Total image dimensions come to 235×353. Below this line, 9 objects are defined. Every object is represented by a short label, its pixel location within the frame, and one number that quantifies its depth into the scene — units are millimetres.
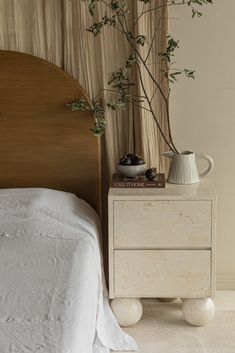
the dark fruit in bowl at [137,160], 2828
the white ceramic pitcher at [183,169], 2760
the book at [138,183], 2723
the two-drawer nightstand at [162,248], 2627
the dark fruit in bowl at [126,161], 2824
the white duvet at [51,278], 1692
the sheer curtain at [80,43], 2873
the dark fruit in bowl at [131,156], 2842
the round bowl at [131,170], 2801
